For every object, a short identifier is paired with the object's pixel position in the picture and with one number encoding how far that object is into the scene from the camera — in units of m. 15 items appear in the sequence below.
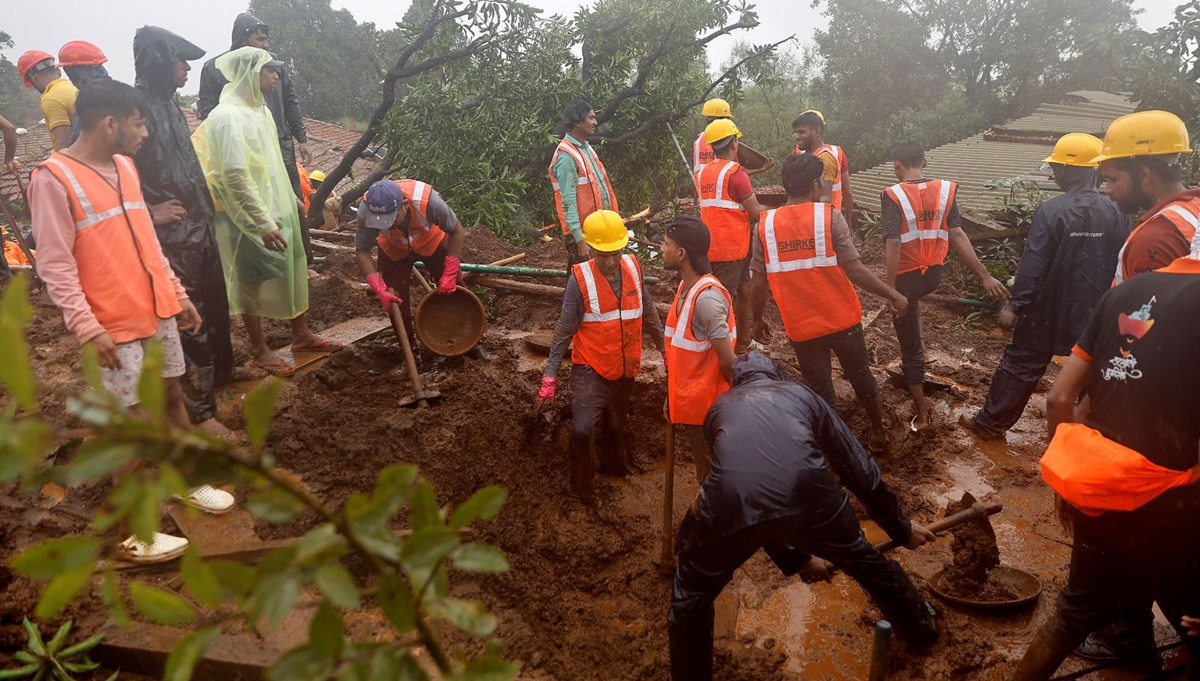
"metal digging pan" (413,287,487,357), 5.32
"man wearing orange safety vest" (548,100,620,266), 5.86
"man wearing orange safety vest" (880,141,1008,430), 4.99
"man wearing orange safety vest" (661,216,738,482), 3.72
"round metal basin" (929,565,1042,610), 3.28
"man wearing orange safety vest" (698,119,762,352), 5.60
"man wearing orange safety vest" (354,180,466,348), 4.83
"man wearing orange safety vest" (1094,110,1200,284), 3.06
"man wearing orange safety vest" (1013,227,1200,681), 2.13
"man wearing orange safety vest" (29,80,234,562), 2.95
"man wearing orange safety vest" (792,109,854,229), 6.23
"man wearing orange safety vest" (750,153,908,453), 4.33
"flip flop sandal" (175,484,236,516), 3.43
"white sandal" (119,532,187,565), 3.00
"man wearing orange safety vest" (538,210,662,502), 4.24
